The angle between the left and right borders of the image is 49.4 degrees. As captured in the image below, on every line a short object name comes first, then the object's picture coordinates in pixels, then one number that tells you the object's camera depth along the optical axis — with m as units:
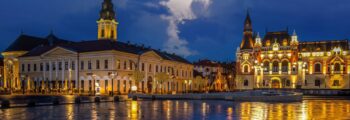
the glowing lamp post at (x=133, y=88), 62.71
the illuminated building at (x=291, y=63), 94.56
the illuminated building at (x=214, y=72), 102.34
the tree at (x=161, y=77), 68.88
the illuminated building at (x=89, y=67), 64.44
